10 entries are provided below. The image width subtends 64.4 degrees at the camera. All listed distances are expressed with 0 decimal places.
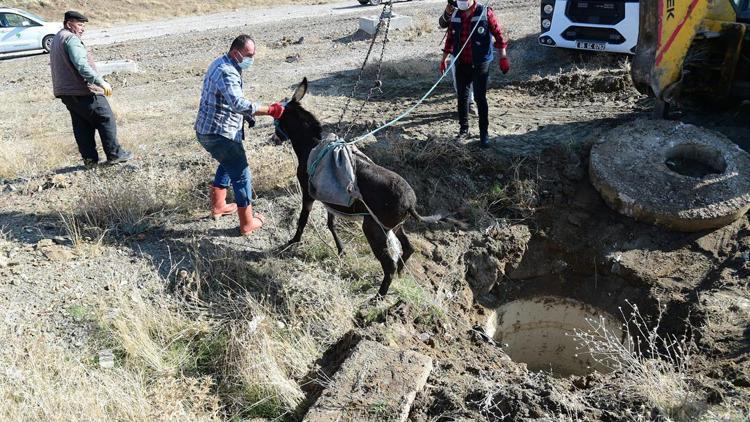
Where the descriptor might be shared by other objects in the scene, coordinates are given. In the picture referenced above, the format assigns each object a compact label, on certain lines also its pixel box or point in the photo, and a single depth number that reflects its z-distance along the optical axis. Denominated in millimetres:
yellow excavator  6410
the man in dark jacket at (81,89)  6441
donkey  4773
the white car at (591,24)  9438
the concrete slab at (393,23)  16266
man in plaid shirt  5078
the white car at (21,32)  18391
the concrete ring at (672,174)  5996
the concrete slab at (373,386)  3459
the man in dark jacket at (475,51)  6555
